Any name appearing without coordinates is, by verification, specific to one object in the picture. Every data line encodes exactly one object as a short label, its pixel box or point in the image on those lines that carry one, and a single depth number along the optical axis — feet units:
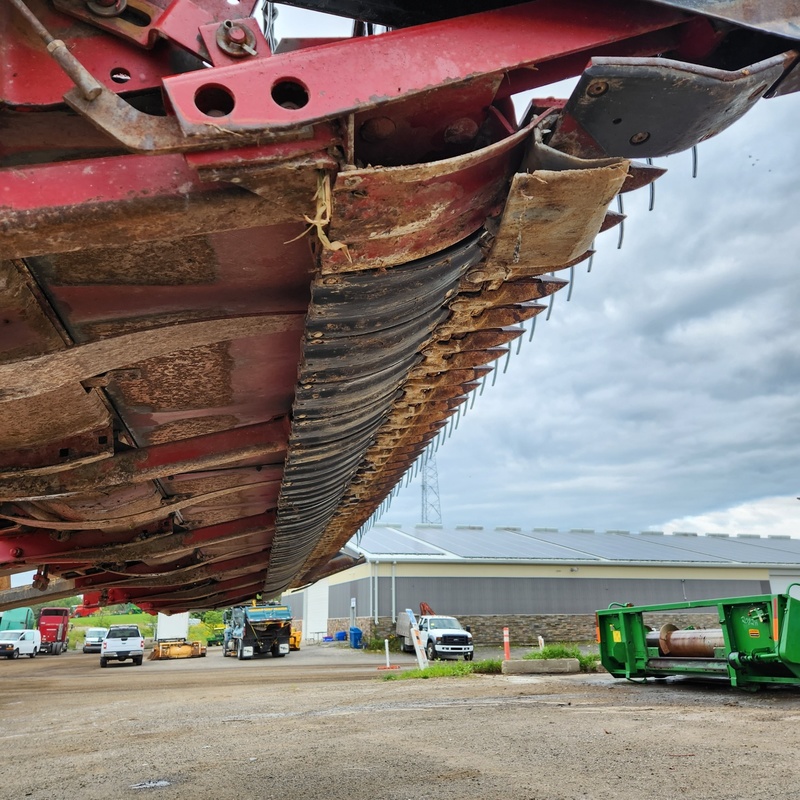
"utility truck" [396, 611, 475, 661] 73.31
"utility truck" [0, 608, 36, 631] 123.34
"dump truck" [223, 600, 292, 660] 85.30
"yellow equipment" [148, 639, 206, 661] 97.50
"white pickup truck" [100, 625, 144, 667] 84.12
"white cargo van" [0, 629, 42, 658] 104.68
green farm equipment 25.32
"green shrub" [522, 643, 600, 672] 46.06
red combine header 5.85
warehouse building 94.43
